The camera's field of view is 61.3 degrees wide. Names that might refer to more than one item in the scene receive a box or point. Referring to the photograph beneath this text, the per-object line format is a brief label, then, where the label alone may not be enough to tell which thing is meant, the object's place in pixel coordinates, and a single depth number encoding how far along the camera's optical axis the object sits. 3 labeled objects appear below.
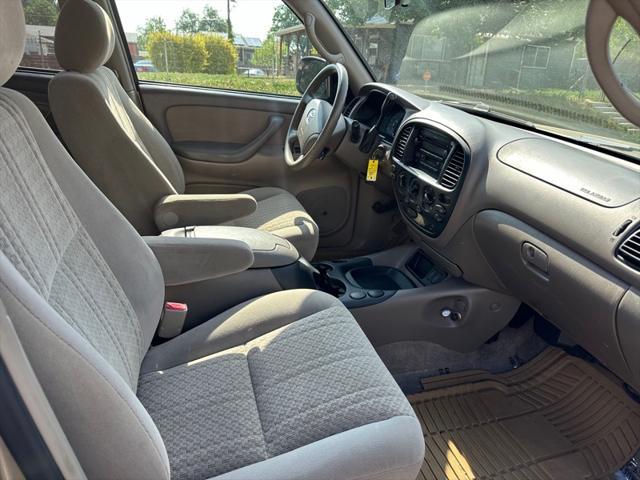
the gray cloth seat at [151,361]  0.73
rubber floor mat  1.52
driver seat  1.72
